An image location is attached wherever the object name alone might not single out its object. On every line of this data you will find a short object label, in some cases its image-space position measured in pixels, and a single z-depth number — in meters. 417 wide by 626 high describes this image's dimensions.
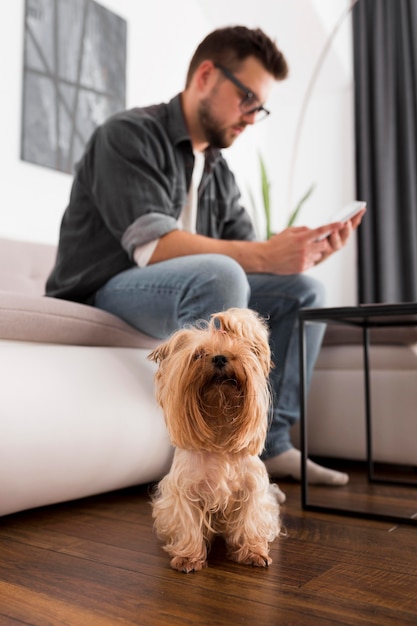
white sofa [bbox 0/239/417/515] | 1.29
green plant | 3.91
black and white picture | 2.74
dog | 1.09
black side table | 1.41
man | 1.59
